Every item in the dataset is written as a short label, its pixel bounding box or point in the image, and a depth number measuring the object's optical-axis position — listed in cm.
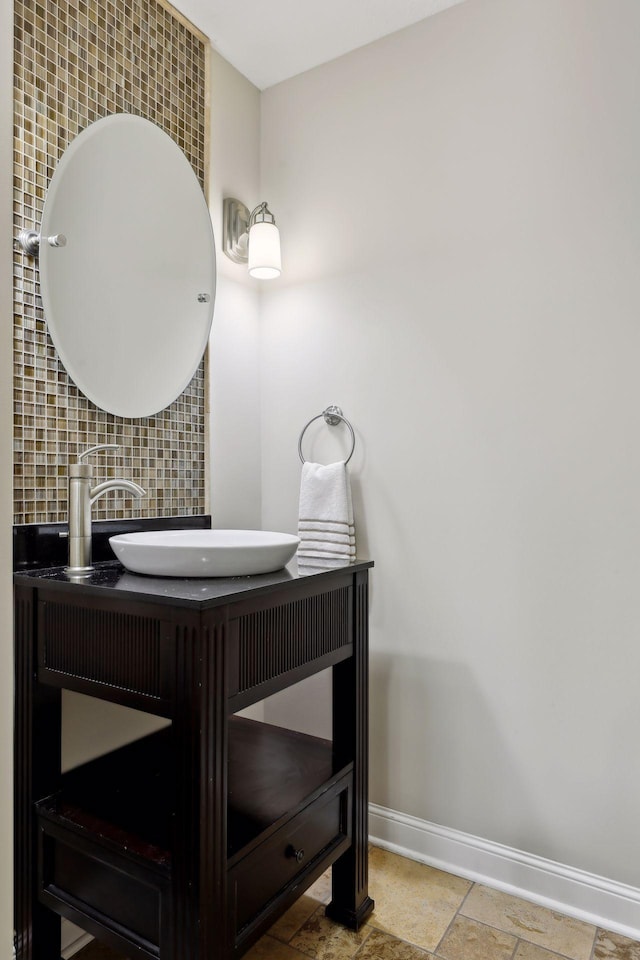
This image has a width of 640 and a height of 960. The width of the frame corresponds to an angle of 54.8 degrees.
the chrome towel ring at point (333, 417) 194
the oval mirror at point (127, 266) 145
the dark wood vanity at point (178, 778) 107
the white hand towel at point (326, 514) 180
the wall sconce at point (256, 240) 190
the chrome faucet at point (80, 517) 134
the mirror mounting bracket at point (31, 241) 137
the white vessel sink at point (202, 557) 123
